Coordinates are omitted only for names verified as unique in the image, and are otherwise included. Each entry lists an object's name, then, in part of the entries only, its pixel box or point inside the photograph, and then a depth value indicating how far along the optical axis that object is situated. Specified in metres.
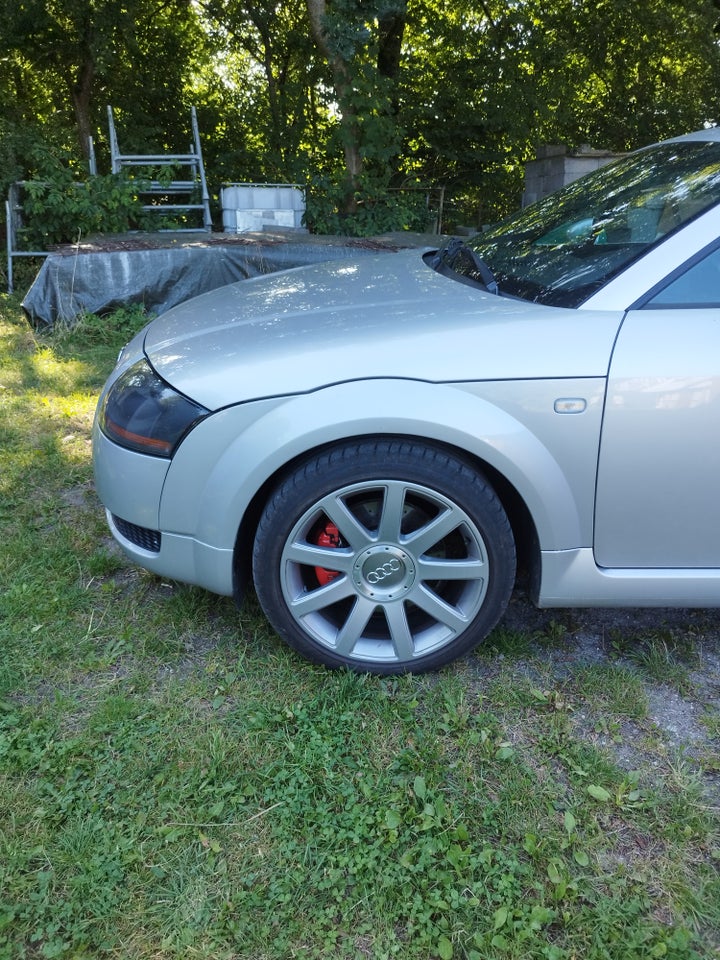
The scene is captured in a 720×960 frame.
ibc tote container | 8.95
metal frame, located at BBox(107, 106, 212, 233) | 8.86
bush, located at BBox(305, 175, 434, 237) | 9.43
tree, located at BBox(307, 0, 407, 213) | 8.52
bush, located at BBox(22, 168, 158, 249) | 7.45
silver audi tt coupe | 2.01
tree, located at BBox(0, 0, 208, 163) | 10.58
